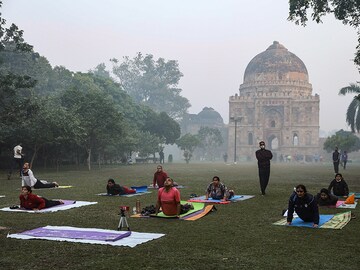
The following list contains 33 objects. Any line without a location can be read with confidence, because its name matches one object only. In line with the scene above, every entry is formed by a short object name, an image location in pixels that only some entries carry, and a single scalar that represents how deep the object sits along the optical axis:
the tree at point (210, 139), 79.00
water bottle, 10.99
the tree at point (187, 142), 63.28
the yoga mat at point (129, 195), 15.60
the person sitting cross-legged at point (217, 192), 13.81
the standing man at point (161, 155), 55.02
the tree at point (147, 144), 52.33
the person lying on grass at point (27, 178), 15.84
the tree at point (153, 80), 94.25
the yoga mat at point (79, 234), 8.00
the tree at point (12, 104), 25.28
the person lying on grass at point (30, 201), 11.62
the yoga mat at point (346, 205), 12.51
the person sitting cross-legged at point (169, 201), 10.43
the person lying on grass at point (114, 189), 15.44
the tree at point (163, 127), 60.78
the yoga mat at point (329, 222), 9.38
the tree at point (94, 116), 34.22
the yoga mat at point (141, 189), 16.69
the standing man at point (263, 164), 16.12
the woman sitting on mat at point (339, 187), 15.04
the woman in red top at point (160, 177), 17.22
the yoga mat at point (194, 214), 10.49
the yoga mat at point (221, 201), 13.52
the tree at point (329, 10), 21.17
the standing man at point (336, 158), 27.90
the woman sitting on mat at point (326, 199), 12.68
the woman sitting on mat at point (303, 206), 9.48
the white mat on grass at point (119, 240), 7.65
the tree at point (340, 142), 51.72
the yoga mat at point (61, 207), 11.44
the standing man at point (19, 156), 22.54
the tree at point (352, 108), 38.50
